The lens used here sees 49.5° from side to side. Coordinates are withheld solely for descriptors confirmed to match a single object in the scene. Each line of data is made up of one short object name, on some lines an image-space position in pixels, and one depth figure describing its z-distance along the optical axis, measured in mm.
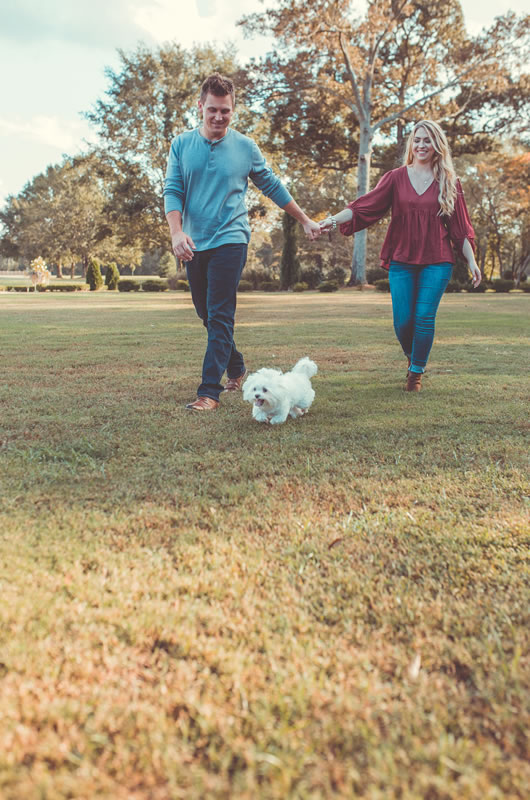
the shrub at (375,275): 40738
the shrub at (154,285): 39094
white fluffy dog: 3910
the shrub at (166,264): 57866
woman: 4859
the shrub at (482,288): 32247
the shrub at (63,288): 39500
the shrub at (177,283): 38125
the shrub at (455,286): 31438
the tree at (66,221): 62094
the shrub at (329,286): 32281
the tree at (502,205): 34312
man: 4348
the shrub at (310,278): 40656
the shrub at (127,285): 40250
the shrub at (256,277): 40662
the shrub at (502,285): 34594
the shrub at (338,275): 41969
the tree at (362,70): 25375
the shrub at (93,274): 39469
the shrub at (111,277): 40875
